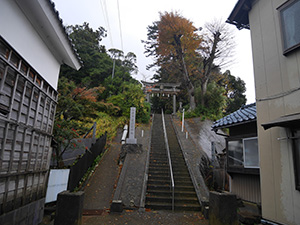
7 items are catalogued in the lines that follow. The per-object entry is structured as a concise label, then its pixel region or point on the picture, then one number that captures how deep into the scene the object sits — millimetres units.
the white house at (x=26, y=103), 3748
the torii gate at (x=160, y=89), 28766
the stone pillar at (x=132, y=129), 12446
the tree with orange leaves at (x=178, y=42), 22672
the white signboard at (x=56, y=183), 5979
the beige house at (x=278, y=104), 4133
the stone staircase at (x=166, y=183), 7621
